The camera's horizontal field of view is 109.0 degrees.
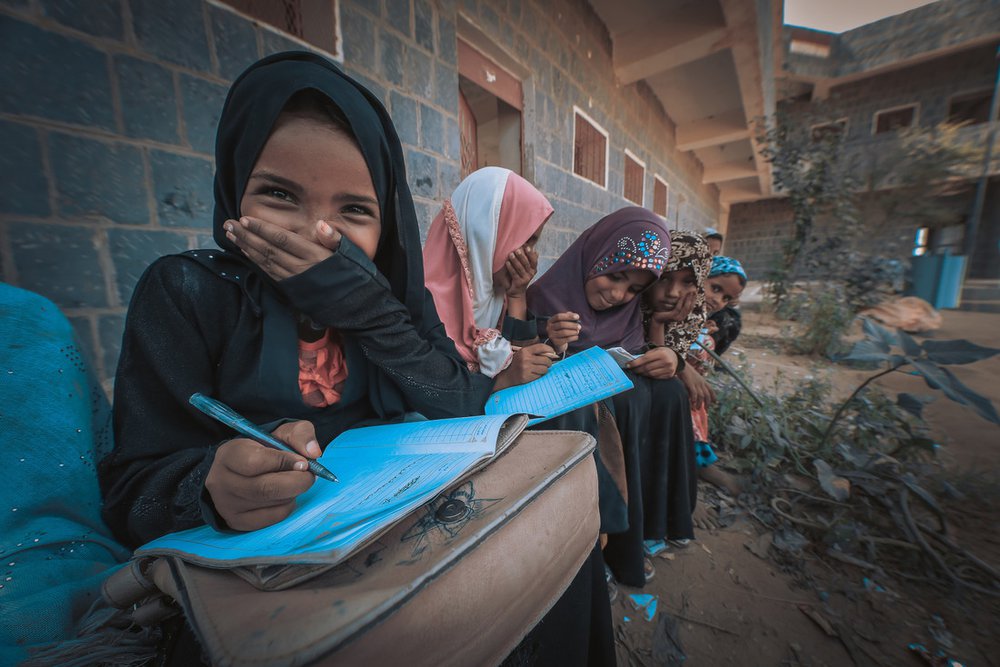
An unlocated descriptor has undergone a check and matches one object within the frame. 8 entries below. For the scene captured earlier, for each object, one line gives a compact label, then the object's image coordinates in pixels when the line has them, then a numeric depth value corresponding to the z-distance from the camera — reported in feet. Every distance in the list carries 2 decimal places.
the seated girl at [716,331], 6.40
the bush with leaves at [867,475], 4.32
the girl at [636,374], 4.32
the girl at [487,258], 4.34
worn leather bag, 0.95
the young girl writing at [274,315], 1.82
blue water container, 27.45
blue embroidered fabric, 1.55
